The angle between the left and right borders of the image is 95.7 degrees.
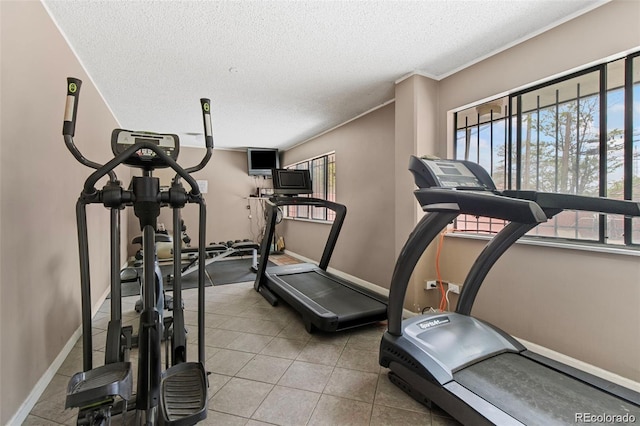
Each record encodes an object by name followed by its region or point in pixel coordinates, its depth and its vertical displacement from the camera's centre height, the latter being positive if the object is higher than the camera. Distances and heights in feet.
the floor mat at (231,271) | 14.03 -3.36
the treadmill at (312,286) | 8.21 -2.86
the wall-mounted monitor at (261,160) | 21.08 +3.60
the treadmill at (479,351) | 4.36 -2.81
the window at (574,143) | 5.89 +1.58
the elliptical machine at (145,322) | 3.80 -1.82
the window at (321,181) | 15.92 +1.61
